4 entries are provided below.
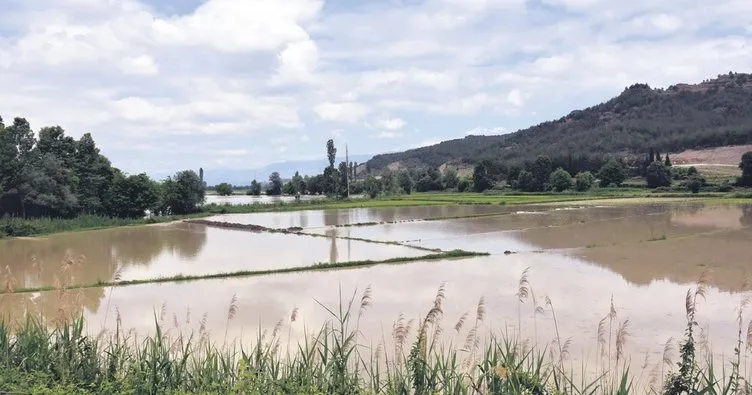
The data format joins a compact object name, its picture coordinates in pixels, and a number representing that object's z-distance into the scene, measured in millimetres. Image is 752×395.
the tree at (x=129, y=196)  40000
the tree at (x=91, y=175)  38625
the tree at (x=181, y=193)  45312
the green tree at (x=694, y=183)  53500
